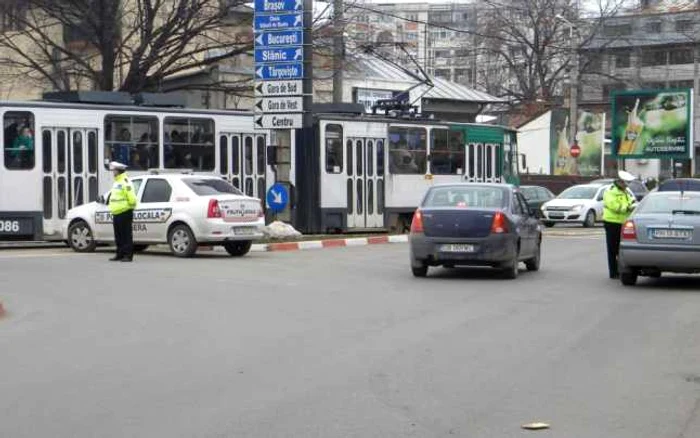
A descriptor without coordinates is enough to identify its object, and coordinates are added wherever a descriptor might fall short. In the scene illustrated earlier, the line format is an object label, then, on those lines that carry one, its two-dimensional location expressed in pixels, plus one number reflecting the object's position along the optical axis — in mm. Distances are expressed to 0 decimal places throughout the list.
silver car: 15477
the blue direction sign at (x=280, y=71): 25484
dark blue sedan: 16828
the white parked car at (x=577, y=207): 37938
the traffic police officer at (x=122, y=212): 19406
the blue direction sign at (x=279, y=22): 25406
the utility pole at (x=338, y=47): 31203
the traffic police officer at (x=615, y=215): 17828
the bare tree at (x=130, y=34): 31172
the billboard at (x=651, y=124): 50500
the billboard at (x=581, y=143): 62719
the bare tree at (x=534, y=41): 64875
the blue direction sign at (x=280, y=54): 25444
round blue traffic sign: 25547
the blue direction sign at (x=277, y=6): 25406
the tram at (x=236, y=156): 23188
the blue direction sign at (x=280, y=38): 25422
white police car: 20469
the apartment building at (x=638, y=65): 64188
